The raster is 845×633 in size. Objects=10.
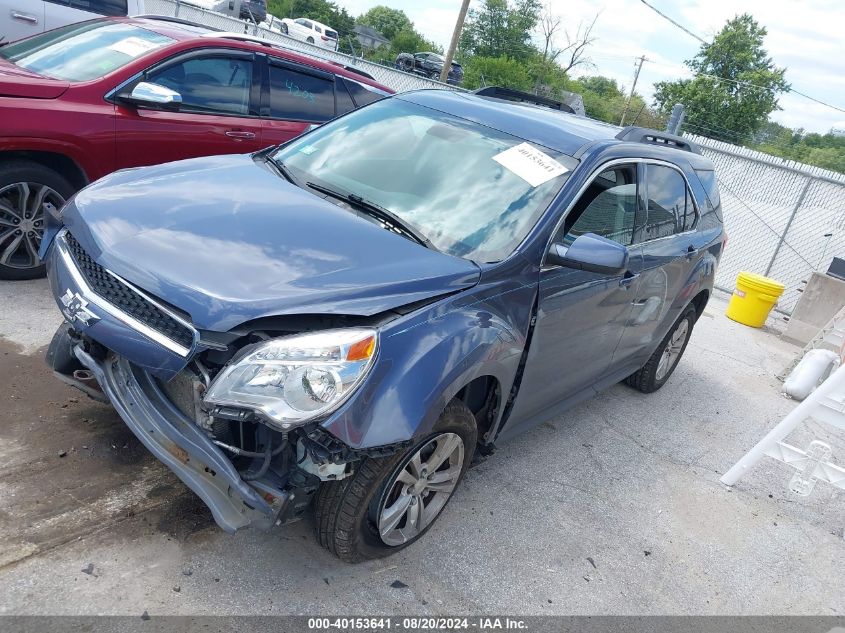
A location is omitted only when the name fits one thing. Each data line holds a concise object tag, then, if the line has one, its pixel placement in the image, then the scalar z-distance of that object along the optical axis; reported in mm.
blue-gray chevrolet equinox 2412
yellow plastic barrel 8883
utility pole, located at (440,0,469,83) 25000
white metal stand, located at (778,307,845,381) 6996
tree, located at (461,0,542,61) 59094
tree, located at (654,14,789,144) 44938
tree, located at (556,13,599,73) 48406
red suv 4492
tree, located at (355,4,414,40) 84000
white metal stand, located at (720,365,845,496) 4078
